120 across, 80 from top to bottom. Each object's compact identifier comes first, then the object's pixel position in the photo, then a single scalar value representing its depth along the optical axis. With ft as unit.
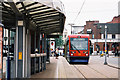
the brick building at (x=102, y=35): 226.03
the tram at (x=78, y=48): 75.82
